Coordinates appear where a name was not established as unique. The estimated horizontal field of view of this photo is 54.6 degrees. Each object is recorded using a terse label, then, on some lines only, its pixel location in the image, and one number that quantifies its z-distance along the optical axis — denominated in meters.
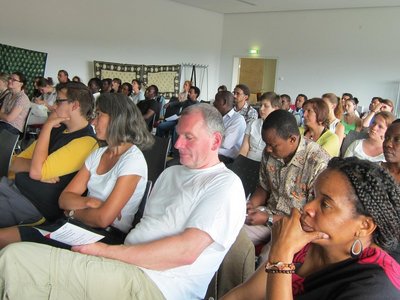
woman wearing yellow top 3.35
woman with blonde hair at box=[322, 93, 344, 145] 4.13
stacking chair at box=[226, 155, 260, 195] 2.65
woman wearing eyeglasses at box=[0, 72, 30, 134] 4.77
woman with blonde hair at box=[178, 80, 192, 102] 7.75
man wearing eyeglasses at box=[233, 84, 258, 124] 5.12
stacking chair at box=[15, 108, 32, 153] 4.89
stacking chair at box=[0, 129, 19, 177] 2.70
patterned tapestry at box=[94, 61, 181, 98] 9.81
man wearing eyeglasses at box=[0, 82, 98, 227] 2.22
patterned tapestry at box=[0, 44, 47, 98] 8.10
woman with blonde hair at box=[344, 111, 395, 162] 3.18
